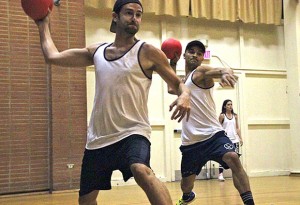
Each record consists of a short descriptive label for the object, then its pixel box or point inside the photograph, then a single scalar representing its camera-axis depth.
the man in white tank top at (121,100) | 3.09
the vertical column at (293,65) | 10.94
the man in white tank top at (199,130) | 4.79
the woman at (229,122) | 9.77
